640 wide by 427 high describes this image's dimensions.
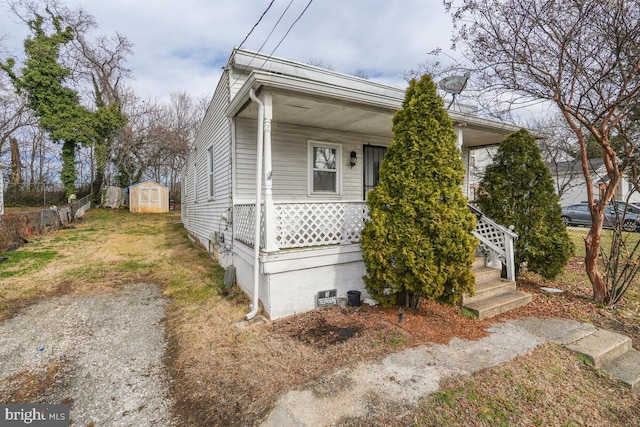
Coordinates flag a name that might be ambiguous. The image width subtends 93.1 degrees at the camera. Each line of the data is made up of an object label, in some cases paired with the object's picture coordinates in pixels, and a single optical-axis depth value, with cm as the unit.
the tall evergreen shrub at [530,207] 534
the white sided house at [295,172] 438
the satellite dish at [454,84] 550
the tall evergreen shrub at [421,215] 395
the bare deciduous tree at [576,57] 414
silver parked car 1577
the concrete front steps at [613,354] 304
